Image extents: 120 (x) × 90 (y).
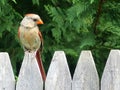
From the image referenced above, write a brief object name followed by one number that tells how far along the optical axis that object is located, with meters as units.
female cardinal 5.17
